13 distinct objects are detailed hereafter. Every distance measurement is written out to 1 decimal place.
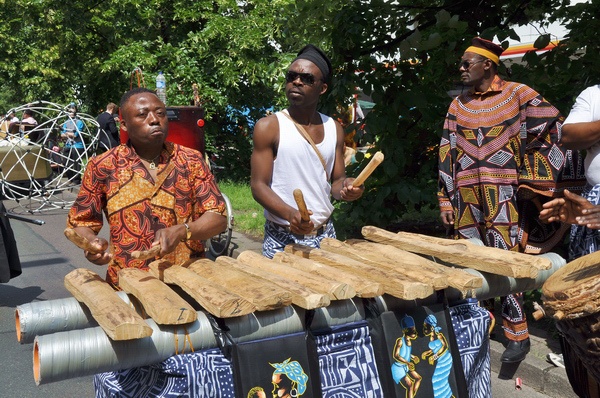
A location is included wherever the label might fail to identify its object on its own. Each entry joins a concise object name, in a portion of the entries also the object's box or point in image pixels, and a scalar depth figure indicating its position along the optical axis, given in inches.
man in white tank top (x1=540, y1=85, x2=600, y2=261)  141.0
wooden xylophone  82.9
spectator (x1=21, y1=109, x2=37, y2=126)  637.5
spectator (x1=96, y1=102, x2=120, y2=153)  565.0
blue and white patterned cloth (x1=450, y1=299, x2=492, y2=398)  111.4
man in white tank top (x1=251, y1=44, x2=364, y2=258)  147.3
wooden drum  91.7
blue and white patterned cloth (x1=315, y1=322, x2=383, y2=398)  98.8
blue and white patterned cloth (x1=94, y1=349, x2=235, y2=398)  89.6
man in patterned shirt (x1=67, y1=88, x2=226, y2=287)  120.7
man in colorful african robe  183.5
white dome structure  470.0
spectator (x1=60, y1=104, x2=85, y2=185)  458.6
